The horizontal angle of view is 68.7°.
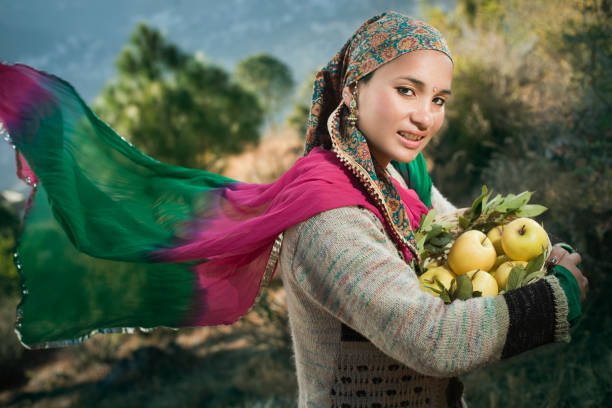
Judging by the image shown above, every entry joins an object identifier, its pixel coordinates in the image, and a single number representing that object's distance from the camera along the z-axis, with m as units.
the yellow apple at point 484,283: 1.35
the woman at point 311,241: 1.10
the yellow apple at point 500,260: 1.56
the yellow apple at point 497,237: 1.61
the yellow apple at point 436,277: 1.44
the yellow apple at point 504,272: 1.44
